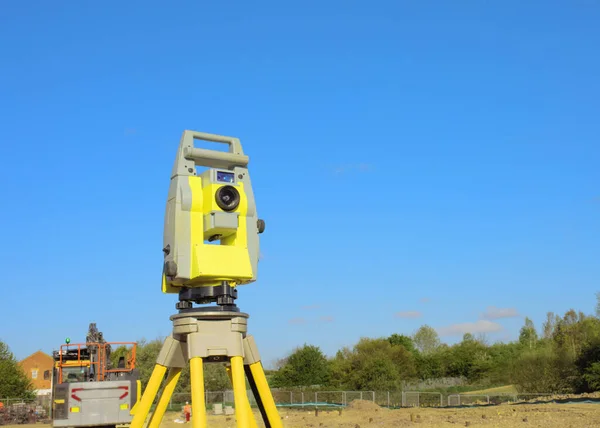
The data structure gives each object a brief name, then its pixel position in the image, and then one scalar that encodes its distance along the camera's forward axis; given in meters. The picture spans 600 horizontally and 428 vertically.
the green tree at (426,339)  114.54
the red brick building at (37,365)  81.50
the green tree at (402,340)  89.73
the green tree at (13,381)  47.78
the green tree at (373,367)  55.43
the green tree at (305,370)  57.47
